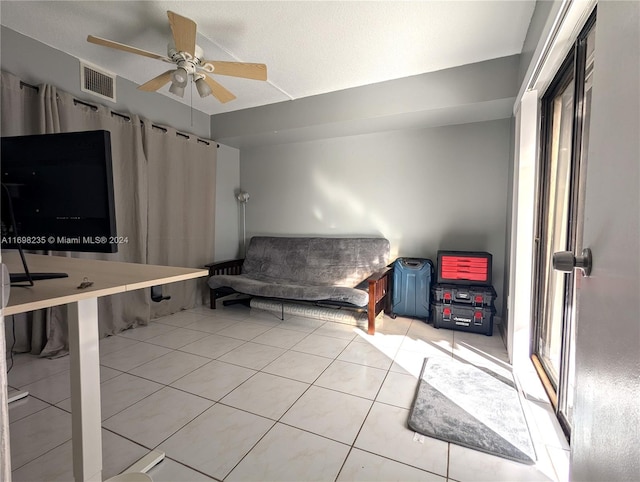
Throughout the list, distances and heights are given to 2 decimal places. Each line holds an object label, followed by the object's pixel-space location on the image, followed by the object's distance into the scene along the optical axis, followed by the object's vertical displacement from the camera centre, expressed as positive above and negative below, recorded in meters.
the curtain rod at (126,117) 2.47 +1.06
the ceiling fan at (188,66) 1.82 +1.16
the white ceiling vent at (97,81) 2.54 +1.32
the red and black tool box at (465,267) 2.81 -0.37
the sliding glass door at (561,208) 1.41 +0.13
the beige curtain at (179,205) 3.08 +0.27
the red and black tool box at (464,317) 2.73 -0.84
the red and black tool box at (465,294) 2.73 -0.62
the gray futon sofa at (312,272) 2.87 -0.52
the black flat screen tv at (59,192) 0.96 +0.12
